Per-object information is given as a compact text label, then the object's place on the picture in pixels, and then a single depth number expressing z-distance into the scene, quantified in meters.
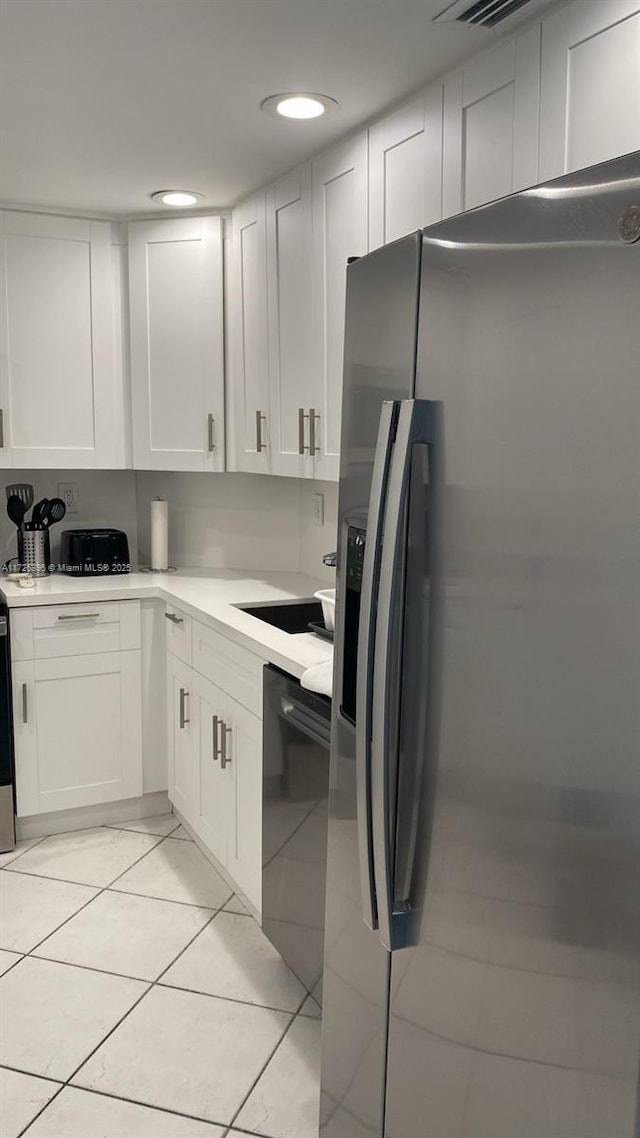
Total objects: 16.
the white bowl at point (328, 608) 2.43
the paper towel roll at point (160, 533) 3.69
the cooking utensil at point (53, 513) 3.61
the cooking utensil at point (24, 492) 3.58
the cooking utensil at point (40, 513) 3.61
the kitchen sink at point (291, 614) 2.98
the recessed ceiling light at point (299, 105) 2.24
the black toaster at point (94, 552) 3.59
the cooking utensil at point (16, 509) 3.55
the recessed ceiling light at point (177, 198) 3.11
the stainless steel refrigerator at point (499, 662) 0.92
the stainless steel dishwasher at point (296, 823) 2.05
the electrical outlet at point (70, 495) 3.80
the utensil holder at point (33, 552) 3.56
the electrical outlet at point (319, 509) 3.45
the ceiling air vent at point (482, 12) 1.70
